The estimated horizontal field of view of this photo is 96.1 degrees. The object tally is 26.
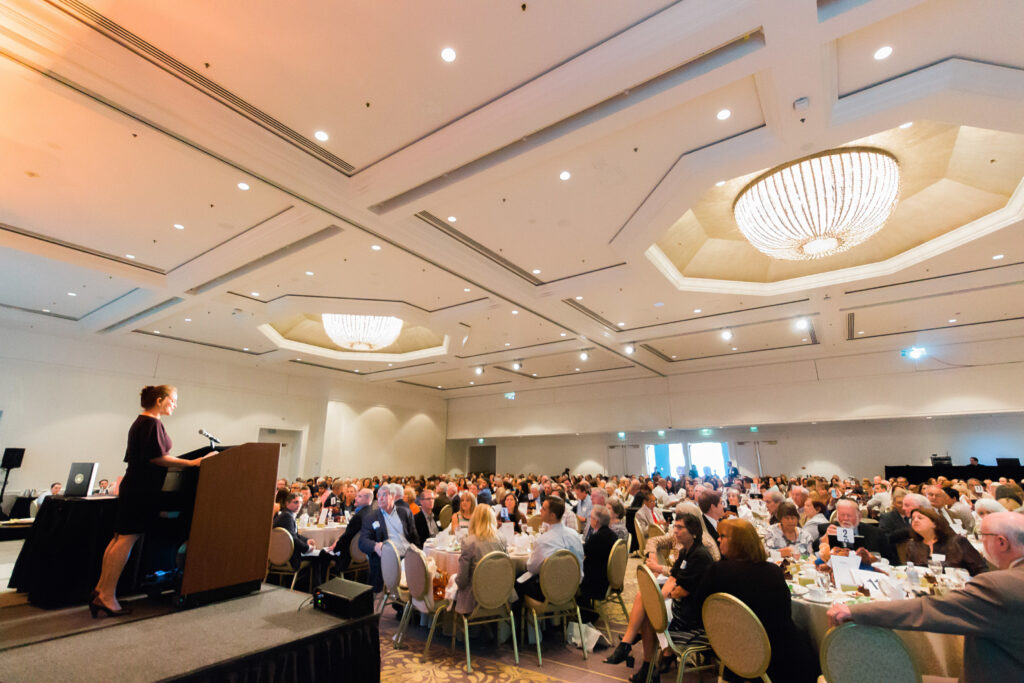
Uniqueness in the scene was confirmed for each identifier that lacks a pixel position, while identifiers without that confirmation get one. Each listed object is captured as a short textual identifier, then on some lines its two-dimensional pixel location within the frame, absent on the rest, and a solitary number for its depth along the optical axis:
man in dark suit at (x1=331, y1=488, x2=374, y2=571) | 5.68
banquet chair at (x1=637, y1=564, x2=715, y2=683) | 3.24
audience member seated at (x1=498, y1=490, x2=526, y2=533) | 7.80
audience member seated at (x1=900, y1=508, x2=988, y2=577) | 3.55
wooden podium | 1.98
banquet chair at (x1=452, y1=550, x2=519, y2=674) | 4.08
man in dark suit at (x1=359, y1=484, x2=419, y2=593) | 5.48
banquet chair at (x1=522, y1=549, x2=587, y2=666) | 4.27
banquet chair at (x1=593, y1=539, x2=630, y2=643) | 4.79
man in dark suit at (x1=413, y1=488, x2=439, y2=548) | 6.72
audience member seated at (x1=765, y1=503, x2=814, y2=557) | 4.88
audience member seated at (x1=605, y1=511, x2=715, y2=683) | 3.50
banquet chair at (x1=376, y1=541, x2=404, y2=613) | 4.76
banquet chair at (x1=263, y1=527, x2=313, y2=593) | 5.46
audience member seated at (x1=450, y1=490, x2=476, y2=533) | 6.50
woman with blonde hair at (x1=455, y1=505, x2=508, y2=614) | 4.21
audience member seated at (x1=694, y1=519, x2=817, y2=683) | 2.79
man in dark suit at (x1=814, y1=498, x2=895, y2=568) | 4.38
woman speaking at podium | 1.90
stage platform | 1.43
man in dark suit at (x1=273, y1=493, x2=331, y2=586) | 5.61
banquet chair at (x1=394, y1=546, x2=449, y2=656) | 4.29
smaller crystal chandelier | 10.48
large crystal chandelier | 5.25
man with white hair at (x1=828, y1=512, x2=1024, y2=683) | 1.80
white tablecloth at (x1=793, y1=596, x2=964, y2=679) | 2.68
